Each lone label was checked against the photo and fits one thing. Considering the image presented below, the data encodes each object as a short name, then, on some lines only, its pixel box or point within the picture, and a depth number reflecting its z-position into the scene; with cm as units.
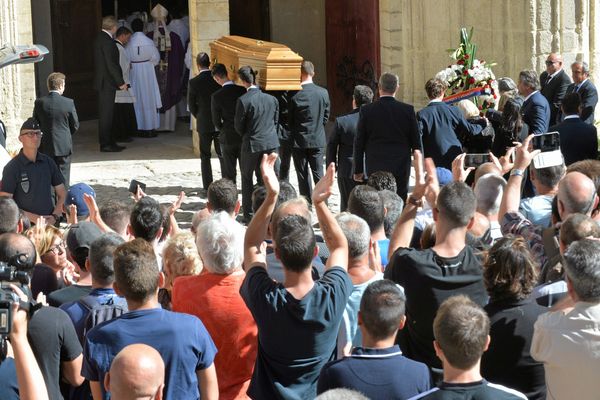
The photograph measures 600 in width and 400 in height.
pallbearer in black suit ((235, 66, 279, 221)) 1235
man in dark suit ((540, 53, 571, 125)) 1371
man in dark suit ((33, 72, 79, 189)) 1290
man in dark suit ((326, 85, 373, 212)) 1170
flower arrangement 1269
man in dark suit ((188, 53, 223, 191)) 1364
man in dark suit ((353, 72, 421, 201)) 1097
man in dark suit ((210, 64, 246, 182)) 1293
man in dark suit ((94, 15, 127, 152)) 1653
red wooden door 1747
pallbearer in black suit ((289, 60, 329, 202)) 1256
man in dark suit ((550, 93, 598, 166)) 1088
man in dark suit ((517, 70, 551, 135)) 1161
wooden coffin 1292
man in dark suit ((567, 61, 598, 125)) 1328
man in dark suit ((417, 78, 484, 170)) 1112
